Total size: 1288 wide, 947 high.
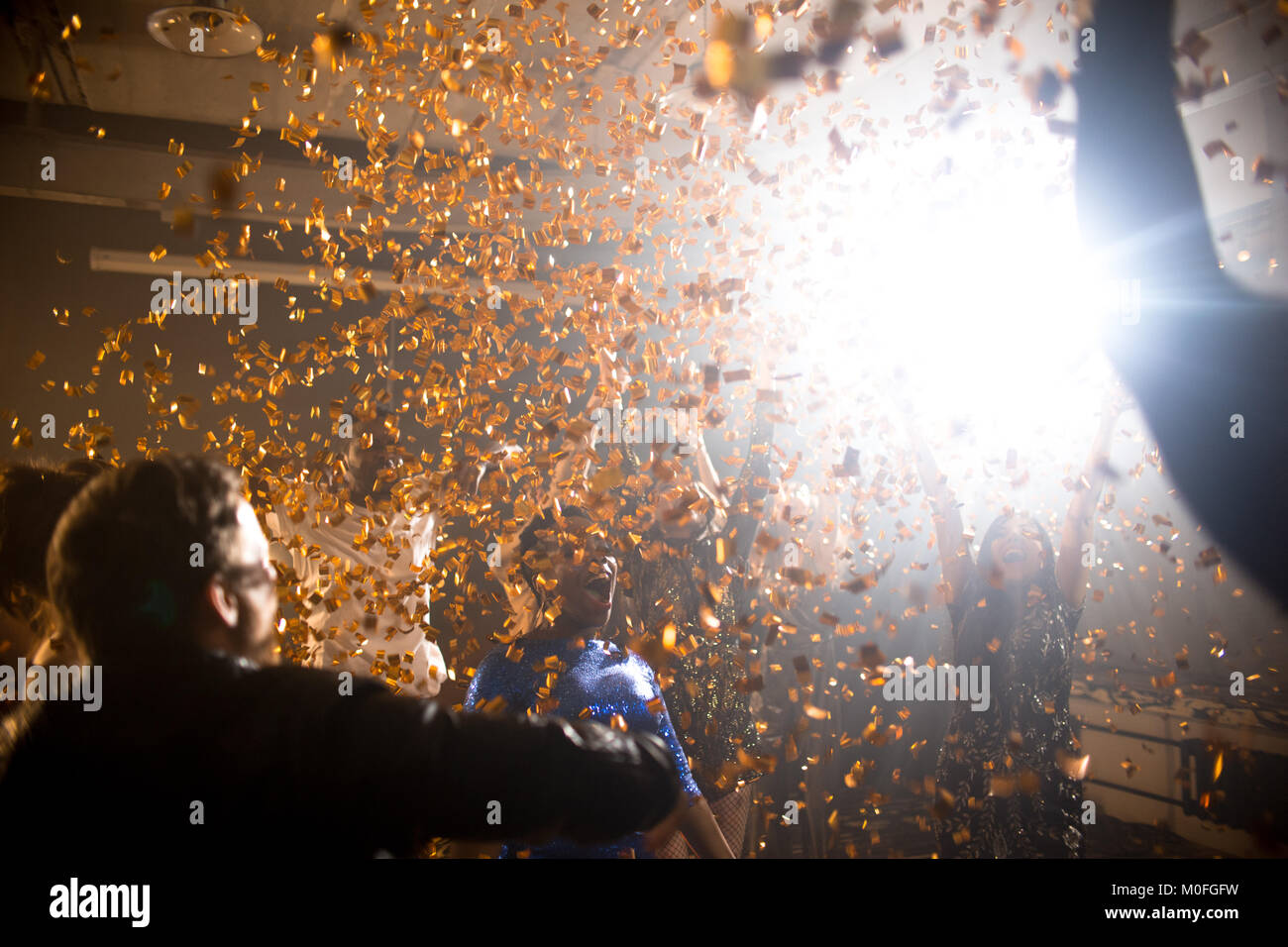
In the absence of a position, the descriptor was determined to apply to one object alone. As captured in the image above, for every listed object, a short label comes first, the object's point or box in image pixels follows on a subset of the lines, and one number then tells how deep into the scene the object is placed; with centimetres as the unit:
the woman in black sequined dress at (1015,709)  246
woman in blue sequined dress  185
